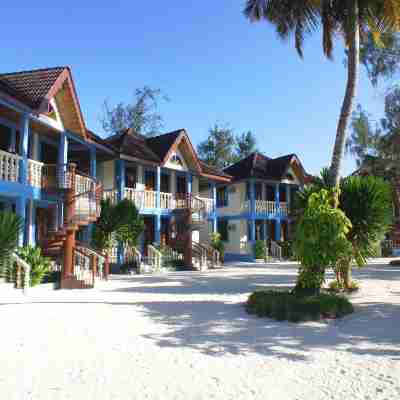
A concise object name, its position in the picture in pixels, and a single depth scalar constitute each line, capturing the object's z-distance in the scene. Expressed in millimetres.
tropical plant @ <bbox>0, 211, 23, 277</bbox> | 9625
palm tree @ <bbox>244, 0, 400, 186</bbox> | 10898
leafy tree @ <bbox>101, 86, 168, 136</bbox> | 42281
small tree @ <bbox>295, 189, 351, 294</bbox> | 9383
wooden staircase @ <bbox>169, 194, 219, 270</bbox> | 22594
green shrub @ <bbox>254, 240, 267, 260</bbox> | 29234
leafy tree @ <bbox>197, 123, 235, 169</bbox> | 55188
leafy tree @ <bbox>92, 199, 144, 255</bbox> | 17781
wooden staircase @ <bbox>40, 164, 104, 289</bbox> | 13328
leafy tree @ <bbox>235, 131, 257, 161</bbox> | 57469
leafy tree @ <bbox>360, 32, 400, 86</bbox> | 27931
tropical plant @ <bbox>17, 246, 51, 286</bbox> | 12234
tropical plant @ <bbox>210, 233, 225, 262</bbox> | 26172
